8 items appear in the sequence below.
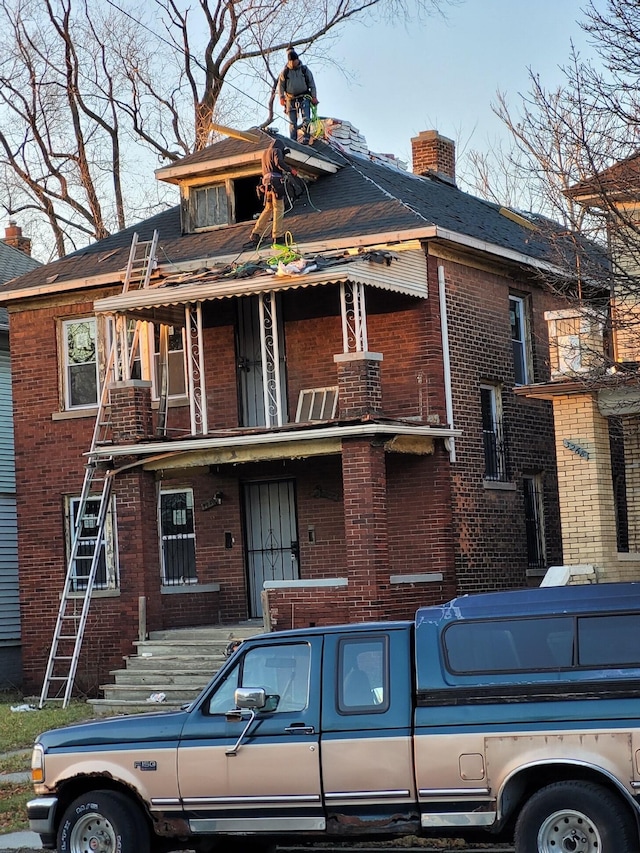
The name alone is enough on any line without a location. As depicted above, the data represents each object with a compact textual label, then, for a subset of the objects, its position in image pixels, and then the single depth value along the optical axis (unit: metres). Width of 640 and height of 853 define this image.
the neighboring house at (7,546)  26.50
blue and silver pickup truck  8.59
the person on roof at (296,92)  24.72
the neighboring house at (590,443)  17.06
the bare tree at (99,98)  36.44
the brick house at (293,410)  19.61
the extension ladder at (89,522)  20.78
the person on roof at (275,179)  21.38
